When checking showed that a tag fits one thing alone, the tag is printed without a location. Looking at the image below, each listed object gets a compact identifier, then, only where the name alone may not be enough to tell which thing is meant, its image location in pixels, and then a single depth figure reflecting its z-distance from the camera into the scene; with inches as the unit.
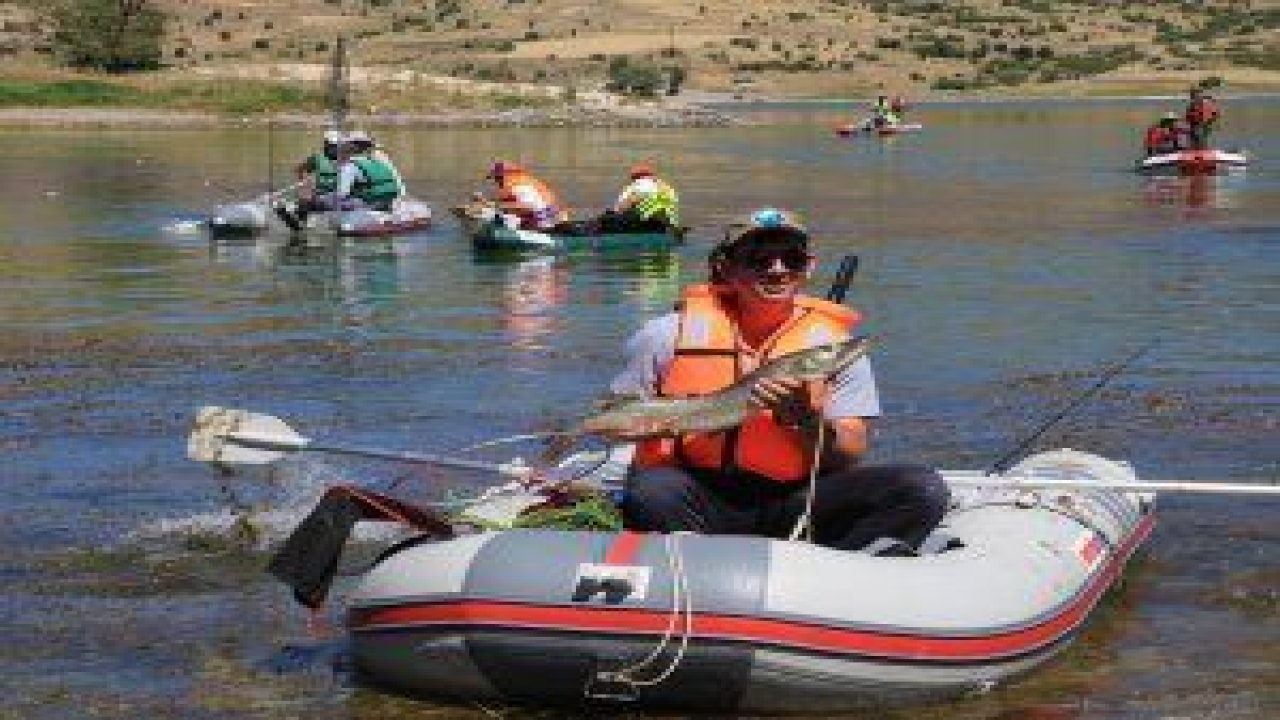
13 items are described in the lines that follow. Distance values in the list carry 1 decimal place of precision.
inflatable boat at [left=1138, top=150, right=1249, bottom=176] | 1549.0
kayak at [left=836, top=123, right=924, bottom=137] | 2229.3
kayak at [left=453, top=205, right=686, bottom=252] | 1004.6
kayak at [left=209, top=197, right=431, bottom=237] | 1088.2
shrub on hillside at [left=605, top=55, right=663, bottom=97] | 3368.6
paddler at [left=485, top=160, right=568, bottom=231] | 1031.0
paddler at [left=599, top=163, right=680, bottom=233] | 1007.0
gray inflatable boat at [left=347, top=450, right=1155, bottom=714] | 298.5
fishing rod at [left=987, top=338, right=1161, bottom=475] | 423.2
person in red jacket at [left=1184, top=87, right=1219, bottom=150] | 1589.6
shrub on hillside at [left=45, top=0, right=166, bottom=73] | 2869.1
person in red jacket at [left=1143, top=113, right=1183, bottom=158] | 1589.6
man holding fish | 326.3
